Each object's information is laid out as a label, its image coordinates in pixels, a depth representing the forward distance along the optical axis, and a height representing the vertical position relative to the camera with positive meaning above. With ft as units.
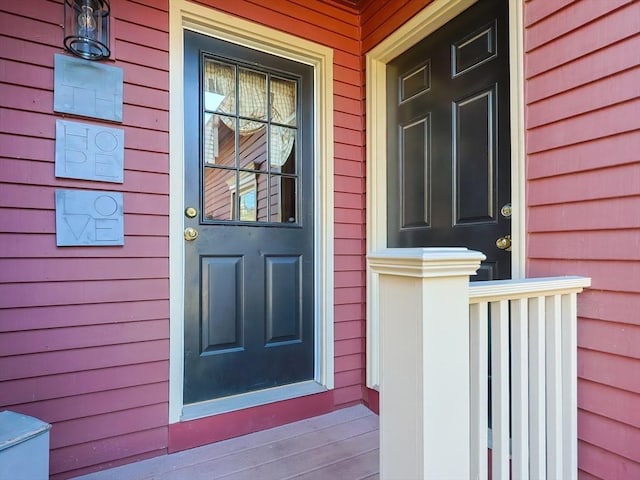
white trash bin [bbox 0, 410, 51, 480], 3.64 -2.16
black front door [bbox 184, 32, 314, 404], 6.08 +0.37
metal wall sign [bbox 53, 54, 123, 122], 4.96 +2.16
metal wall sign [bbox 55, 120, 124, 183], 4.96 +1.27
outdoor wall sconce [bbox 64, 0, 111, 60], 4.99 +2.99
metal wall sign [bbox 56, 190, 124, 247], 4.94 +0.33
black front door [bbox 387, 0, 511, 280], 5.19 +1.68
